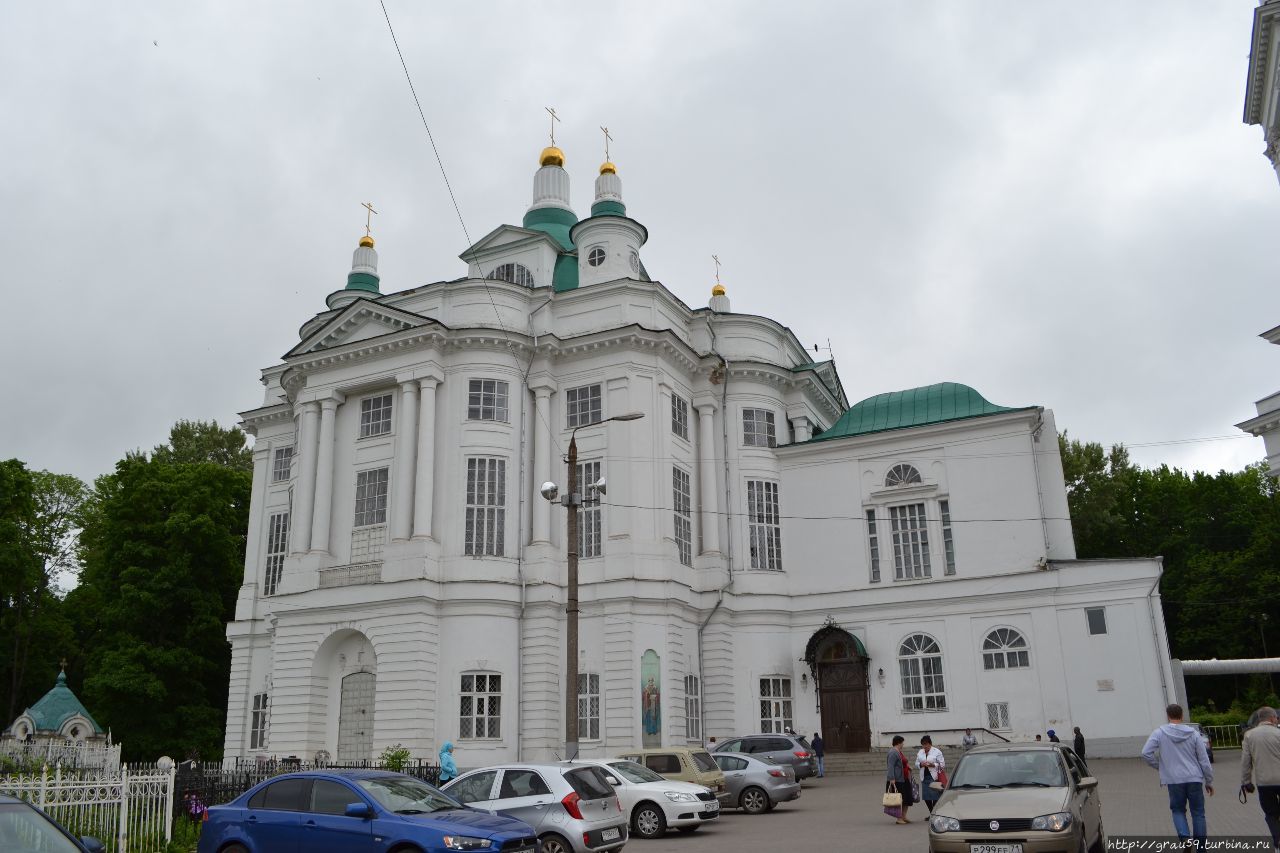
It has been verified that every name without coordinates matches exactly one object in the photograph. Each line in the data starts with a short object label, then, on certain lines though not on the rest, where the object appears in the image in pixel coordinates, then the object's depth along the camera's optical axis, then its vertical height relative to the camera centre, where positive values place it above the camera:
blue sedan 10.73 -0.97
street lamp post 17.62 +2.10
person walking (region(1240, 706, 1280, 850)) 10.55 -0.54
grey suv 24.08 -0.61
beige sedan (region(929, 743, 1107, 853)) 9.95 -0.87
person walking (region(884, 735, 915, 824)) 17.20 -0.90
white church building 29.39 +4.95
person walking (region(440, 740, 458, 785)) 19.77 -0.76
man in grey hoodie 10.91 -0.58
